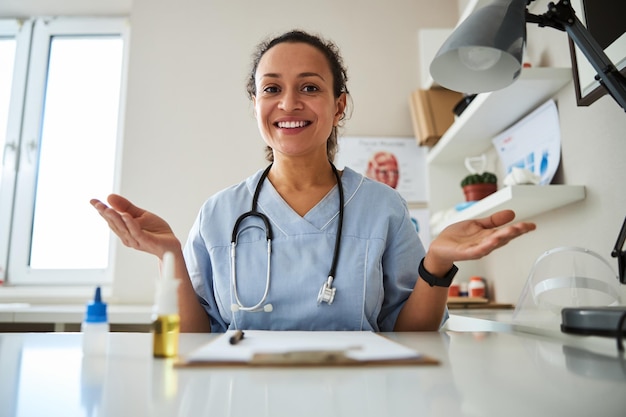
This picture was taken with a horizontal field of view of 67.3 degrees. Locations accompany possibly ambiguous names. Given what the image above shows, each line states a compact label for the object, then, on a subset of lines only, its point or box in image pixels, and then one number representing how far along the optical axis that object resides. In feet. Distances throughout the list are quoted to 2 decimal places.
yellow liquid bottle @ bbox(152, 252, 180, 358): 1.80
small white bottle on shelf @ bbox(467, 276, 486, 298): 7.21
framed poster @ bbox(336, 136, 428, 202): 8.48
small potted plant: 6.22
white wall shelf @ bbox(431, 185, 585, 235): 4.68
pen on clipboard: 2.03
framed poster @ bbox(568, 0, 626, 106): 3.36
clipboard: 1.65
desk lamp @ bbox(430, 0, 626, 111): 2.73
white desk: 1.16
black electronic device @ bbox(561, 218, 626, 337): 1.99
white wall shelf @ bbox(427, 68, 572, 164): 4.92
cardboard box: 7.92
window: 9.09
